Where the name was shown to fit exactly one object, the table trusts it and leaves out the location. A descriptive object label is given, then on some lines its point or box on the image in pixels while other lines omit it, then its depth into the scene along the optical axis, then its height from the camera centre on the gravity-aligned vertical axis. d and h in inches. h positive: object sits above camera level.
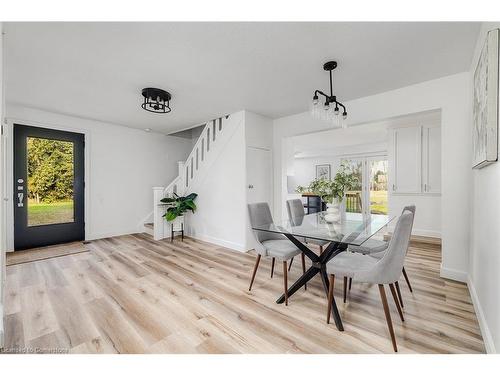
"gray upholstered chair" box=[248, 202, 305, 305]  91.4 -24.9
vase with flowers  99.1 -1.1
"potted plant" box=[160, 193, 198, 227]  180.9 -16.3
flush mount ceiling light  119.6 +48.9
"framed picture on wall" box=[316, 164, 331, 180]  335.0 +24.0
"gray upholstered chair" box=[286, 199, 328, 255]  124.5 -13.0
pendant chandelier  92.4 +32.4
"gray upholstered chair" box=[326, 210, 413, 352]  63.1 -24.6
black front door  152.6 -0.2
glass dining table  75.2 -16.8
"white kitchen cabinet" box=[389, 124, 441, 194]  189.3 +23.0
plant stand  184.9 -37.2
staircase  170.1 +18.9
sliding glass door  266.6 -0.7
